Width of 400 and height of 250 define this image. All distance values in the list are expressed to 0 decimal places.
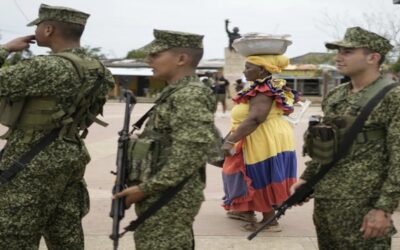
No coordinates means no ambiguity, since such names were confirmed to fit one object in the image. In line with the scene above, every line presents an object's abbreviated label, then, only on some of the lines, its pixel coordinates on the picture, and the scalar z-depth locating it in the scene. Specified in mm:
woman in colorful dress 5141
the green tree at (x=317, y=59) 47625
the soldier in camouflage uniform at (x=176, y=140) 2846
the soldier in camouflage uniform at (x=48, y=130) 3342
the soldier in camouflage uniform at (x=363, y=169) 2934
